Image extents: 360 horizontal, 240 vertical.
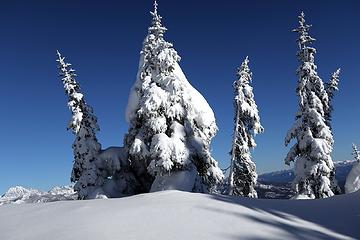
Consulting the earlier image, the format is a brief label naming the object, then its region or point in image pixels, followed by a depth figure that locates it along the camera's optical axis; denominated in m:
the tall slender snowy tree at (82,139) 21.28
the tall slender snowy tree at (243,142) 28.42
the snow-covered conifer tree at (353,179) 20.25
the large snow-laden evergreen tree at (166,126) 19.31
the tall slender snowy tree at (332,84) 28.11
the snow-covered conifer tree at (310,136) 22.95
